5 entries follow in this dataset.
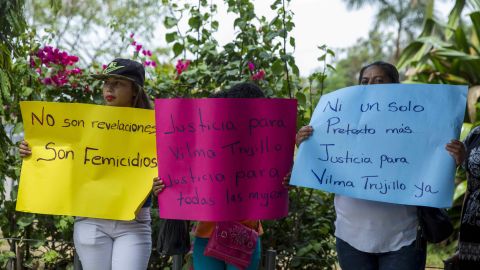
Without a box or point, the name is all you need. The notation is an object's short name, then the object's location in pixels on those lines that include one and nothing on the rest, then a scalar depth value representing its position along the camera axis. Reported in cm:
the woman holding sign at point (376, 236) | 263
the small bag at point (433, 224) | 259
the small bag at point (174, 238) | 301
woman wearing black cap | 296
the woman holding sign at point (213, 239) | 286
